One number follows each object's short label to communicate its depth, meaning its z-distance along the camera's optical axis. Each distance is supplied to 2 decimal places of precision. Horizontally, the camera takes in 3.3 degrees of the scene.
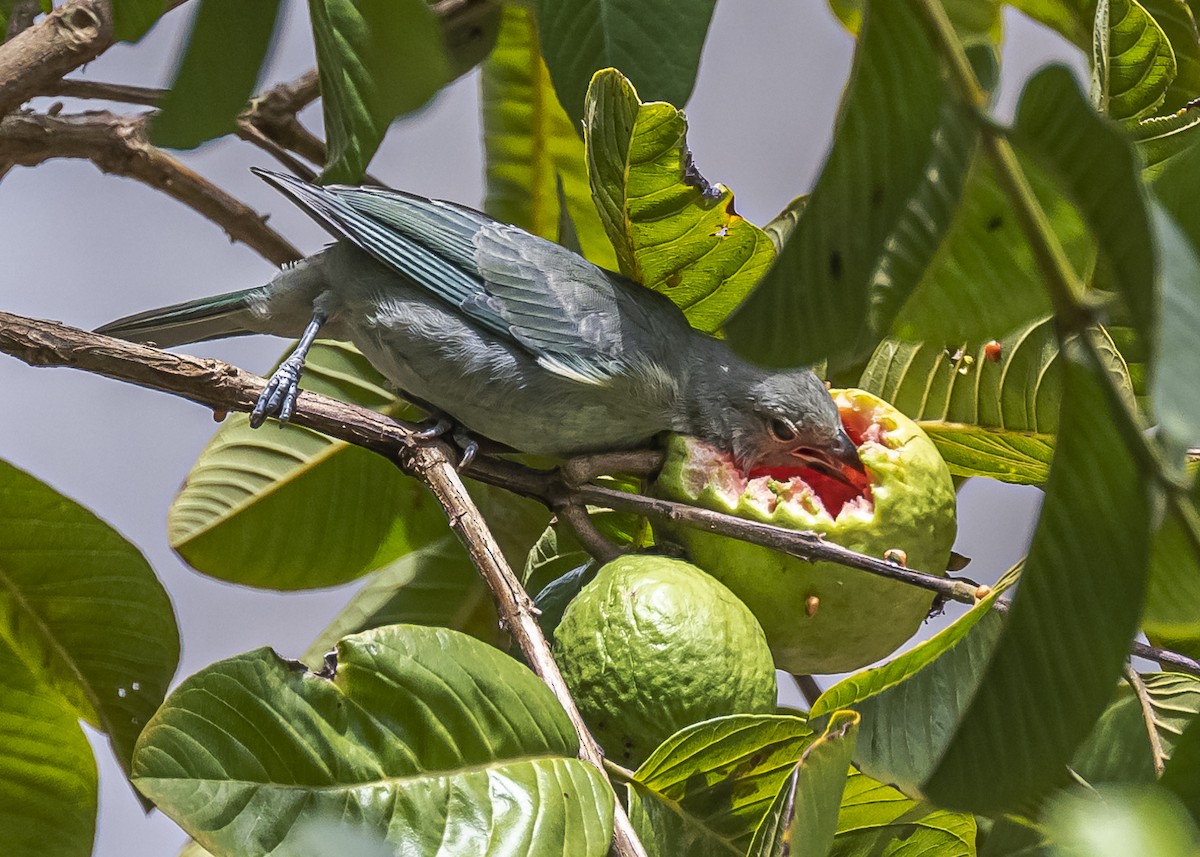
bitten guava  4.07
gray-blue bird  4.12
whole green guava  4.05
